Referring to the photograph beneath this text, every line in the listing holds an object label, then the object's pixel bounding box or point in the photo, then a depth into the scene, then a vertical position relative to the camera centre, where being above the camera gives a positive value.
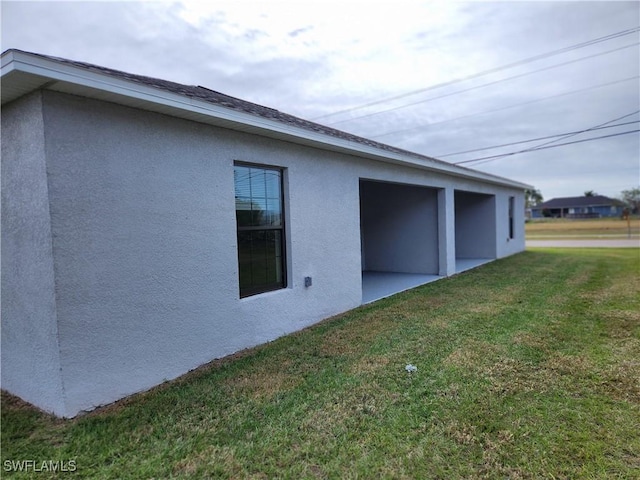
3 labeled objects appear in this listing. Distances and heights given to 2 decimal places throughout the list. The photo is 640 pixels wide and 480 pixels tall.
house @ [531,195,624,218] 70.41 +1.42
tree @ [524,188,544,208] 79.61 +3.84
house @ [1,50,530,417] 3.23 -0.02
